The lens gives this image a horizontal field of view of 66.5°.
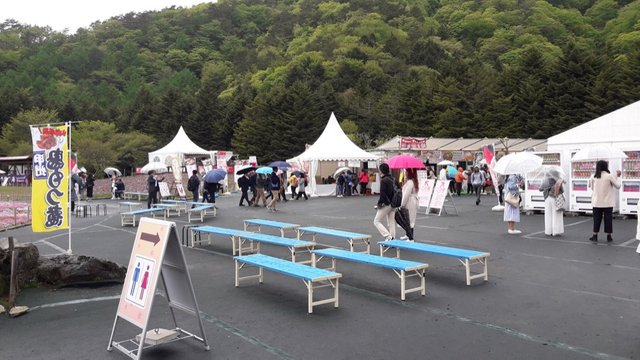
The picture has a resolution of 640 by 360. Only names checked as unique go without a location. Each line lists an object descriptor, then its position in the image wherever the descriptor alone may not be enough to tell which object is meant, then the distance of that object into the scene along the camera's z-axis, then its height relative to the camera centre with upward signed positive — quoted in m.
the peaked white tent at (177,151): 37.72 +2.11
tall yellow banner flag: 9.12 +0.01
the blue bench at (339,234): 9.25 -1.12
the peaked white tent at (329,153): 26.95 +1.35
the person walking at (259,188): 21.22 -0.48
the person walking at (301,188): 25.81 -0.58
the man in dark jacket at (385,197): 10.02 -0.43
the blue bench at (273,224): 10.96 -1.09
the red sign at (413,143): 31.08 +2.17
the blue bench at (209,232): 9.98 -1.15
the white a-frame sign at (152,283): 4.53 -1.05
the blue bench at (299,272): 5.97 -1.21
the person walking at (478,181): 20.52 -0.24
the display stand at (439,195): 16.48 -0.66
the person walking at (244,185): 21.67 -0.35
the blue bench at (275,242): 8.38 -1.15
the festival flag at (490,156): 19.42 +0.79
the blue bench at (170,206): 16.62 -1.07
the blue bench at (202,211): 15.40 -1.12
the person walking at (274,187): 19.01 -0.38
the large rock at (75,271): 7.50 -1.42
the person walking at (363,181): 28.12 -0.26
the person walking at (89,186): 29.92 -0.42
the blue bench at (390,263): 6.45 -1.20
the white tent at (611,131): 16.88 +1.56
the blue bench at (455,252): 7.18 -1.17
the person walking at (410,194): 10.41 -0.38
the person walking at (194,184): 20.80 -0.25
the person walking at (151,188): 19.28 -0.37
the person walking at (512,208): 11.71 -0.81
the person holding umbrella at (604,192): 10.02 -0.37
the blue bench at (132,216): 15.24 -1.33
